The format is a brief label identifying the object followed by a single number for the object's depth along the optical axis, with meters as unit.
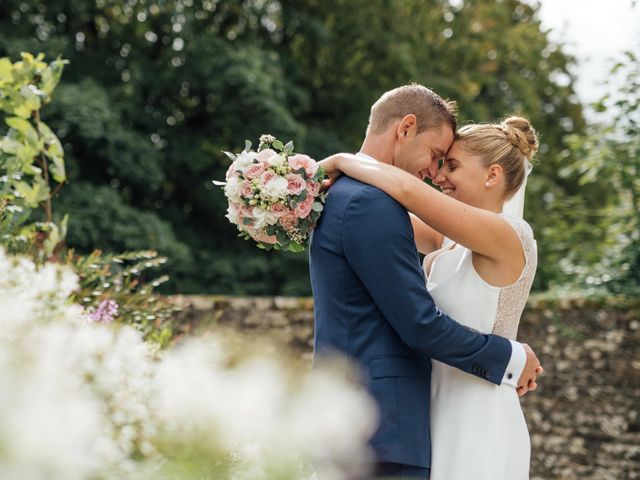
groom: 2.45
